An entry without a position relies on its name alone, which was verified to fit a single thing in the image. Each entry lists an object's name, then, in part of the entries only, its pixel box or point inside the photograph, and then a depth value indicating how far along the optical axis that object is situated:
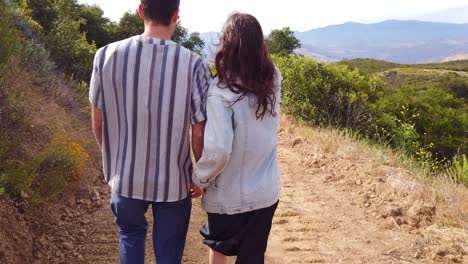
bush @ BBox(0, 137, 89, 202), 3.09
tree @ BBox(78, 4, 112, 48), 18.25
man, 1.99
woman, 2.04
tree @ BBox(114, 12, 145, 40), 21.59
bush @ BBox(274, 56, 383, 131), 8.85
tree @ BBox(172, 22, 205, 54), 25.41
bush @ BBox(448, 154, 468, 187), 5.82
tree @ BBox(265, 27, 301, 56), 20.64
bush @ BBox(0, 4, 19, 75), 3.96
